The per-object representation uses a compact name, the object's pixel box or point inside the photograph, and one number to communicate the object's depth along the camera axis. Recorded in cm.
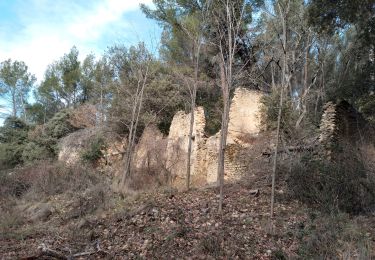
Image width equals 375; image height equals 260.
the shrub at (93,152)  2003
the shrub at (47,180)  1489
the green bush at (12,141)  2462
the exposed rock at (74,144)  2170
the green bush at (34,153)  2316
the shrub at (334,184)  890
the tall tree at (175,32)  2103
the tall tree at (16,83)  3894
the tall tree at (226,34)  971
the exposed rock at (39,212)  1084
